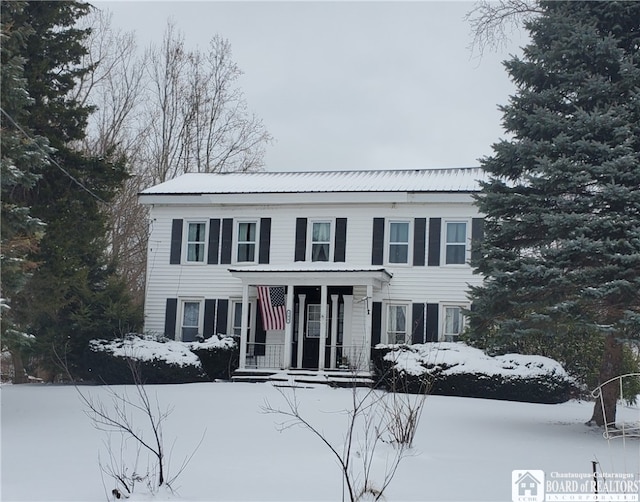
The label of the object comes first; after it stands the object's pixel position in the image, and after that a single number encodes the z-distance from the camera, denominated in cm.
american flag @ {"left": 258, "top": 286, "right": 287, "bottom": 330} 2312
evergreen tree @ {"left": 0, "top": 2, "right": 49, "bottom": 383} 1262
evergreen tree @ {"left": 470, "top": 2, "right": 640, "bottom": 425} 1233
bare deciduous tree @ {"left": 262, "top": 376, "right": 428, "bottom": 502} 859
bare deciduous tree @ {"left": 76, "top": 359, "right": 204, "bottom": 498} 873
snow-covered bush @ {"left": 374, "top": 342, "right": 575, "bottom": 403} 1939
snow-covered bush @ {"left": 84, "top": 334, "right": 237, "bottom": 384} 2175
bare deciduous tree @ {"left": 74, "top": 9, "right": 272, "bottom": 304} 3353
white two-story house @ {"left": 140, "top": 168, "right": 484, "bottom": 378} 2314
